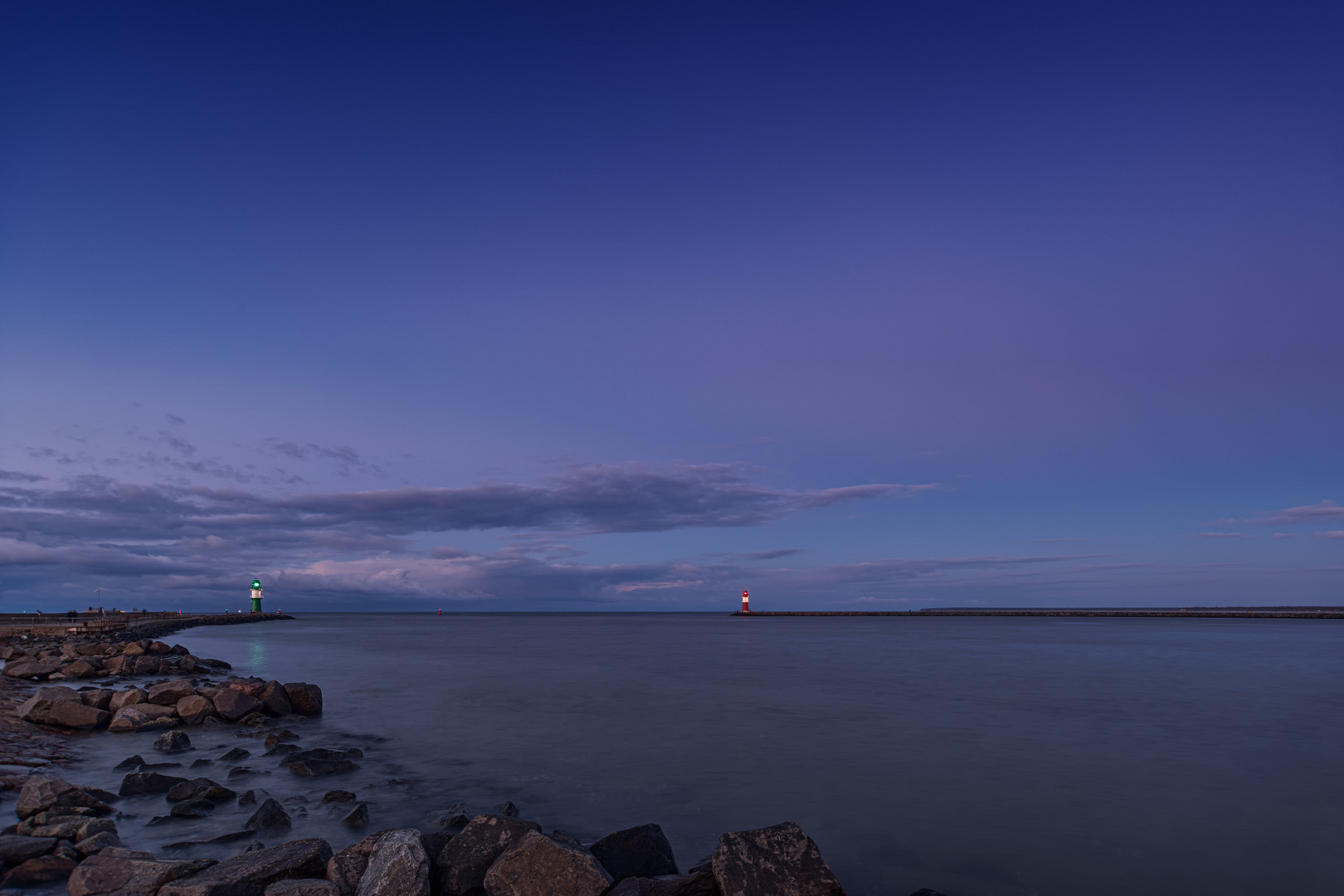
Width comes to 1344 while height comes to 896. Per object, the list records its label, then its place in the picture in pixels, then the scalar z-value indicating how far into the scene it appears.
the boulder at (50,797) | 8.03
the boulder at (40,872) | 6.42
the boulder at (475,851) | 6.40
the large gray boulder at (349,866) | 6.18
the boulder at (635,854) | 6.83
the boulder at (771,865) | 5.86
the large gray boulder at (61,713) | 13.84
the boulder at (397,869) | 5.98
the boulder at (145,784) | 9.44
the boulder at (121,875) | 5.98
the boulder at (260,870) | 5.79
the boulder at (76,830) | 7.26
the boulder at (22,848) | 6.68
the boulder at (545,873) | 6.00
